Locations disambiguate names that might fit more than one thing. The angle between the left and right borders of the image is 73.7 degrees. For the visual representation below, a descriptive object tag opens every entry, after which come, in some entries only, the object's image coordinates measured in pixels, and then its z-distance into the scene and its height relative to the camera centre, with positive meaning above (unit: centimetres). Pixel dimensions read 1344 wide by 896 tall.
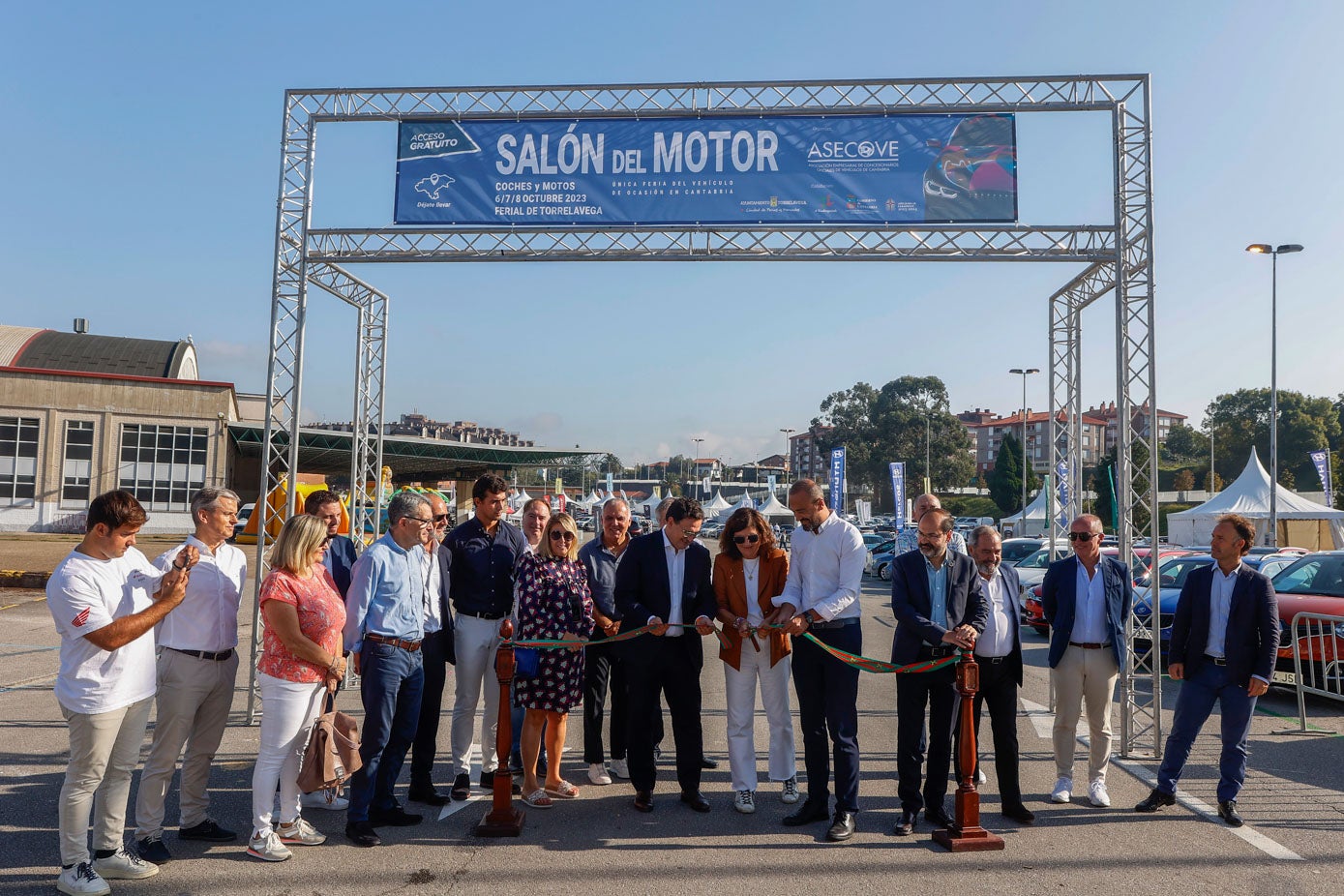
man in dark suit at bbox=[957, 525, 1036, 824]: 569 -112
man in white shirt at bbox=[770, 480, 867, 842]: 546 -75
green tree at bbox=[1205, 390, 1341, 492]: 8438 +826
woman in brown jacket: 578 -93
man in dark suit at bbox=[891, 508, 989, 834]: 556 -78
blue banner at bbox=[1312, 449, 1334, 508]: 2830 +172
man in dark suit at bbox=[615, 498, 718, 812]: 577 -82
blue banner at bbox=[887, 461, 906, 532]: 3328 +82
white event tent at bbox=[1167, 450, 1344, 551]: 2794 +19
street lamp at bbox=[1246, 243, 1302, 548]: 2560 +451
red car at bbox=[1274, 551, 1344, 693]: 930 -96
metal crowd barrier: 880 -136
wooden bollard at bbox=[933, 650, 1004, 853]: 514 -168
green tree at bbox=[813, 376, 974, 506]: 8519 +742
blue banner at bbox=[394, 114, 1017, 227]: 897 +340
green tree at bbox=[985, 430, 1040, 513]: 6856 +268
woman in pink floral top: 479 -89
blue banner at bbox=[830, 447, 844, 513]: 3450 +121
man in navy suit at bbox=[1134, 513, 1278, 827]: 566 -87
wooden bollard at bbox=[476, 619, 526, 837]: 527 -175
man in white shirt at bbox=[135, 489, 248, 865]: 483 -104
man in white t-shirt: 425 -88
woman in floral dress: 579 -86
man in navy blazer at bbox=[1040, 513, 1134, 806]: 609 -88
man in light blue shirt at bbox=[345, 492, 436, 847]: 521 -93
